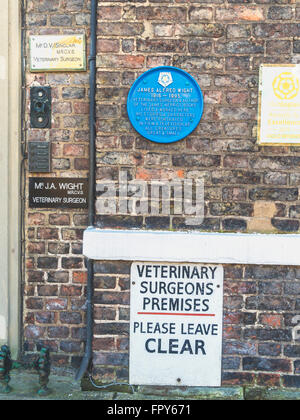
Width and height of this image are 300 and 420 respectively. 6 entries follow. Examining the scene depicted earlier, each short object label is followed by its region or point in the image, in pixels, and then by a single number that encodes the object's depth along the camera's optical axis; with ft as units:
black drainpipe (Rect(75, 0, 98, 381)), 9.07
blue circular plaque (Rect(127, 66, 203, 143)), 8.69
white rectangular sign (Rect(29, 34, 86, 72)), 9.54
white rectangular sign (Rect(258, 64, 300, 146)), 8.60
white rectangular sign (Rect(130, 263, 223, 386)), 8.89
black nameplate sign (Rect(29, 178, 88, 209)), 9.78
